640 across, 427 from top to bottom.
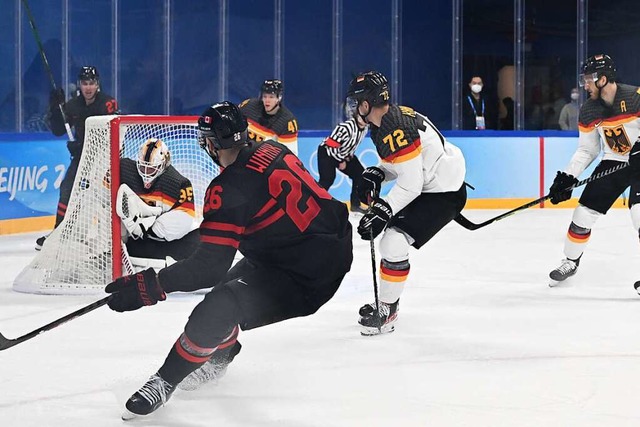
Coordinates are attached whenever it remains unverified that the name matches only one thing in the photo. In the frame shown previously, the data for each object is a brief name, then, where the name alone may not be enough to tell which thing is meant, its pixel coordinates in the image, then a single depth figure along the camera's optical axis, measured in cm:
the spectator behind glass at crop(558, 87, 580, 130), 1861
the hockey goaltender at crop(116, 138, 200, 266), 885
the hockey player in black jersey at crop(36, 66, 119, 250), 1183
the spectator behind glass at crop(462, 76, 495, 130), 1836
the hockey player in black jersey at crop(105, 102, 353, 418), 498
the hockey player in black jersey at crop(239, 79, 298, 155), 1315
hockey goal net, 901
